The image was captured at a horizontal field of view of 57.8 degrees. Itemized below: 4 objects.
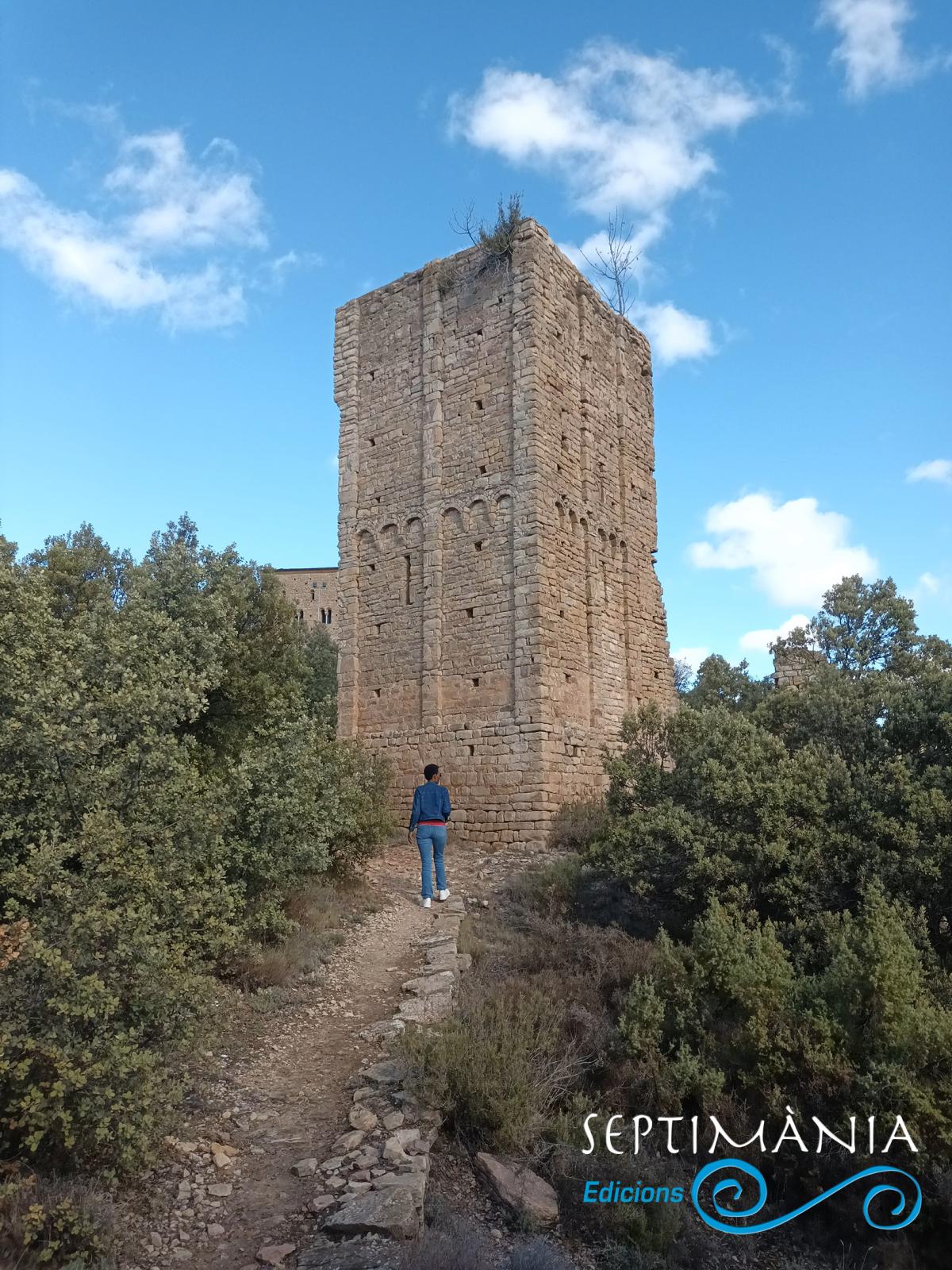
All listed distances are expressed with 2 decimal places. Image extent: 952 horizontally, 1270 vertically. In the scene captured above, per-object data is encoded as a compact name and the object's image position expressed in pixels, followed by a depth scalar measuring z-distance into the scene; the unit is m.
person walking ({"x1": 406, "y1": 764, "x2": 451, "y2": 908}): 10.09
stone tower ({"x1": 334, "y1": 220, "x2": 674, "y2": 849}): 13.59
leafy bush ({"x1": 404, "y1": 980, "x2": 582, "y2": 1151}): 5.39
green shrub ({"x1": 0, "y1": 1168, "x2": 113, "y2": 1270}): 3.77
